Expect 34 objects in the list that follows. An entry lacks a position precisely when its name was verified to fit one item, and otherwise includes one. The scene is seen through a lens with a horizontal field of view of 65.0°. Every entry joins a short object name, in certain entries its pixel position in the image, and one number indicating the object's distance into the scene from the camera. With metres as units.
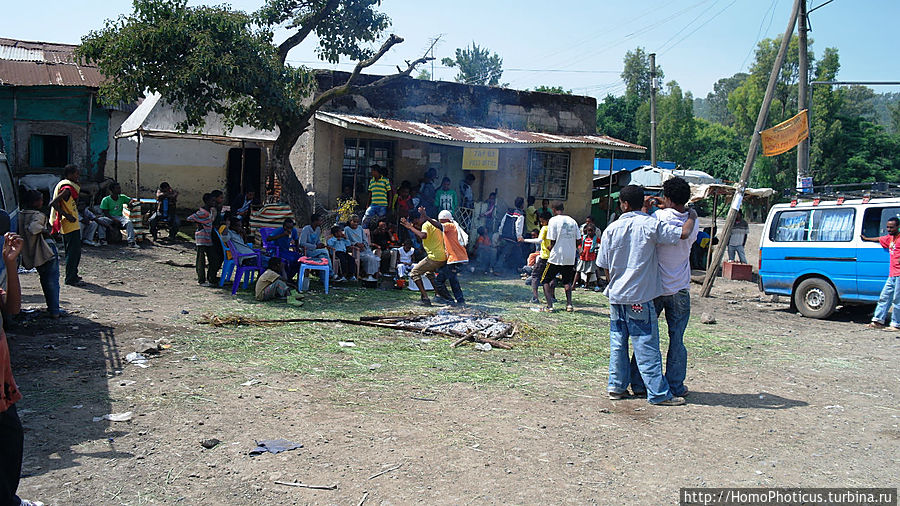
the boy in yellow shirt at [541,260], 10.50
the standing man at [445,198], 15.27
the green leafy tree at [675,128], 46.44
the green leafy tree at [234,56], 10.88
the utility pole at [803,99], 14.81
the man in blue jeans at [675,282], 5.69
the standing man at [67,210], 9.31
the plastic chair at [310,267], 10.87
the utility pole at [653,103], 29.57
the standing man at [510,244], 15.47
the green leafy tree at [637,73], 58.28
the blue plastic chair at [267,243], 11.38
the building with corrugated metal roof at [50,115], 17.11
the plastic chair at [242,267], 10.52
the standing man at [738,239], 16.31
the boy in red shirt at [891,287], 9.70
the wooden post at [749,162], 12.92
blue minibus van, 10.38
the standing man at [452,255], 9.98
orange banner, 12.80
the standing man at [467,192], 16.20
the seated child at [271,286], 9.95
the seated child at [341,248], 12.09
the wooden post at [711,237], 16.25
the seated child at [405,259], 12.18
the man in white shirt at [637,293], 5.59
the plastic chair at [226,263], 10.77
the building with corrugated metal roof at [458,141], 14.66
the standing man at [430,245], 10.02
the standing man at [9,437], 3.20
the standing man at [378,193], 13.95
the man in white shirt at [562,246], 10.07
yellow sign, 15.66
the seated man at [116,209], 14.34
